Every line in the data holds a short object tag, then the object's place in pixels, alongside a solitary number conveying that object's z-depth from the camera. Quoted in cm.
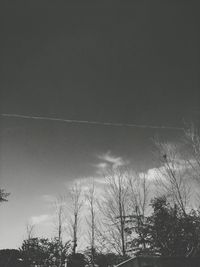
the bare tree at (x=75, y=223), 2546
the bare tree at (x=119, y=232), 1684
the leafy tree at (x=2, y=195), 1609
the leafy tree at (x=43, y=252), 1634
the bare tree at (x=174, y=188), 1384
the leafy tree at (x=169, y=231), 1200
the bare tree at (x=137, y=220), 1352
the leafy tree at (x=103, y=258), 1516
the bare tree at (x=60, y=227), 2726
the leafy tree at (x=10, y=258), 1459
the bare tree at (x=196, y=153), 1296
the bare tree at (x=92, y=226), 2364
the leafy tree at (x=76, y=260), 1688
